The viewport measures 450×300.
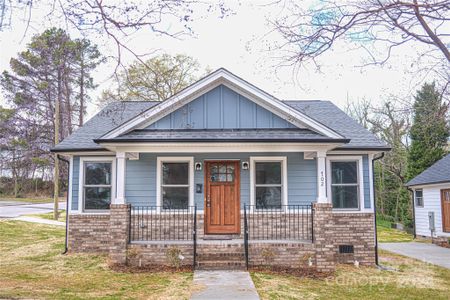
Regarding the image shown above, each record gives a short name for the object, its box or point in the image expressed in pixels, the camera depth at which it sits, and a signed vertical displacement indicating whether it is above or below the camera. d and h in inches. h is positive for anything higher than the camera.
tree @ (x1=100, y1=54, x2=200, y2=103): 936.3 +292.5
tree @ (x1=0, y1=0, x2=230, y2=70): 197.6 +89.5
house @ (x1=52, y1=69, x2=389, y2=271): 383.2 +16.1
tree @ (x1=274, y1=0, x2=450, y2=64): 213.7 +95.3
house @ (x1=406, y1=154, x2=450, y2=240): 649.6 -15.1
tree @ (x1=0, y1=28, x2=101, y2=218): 977.5 +238.7
